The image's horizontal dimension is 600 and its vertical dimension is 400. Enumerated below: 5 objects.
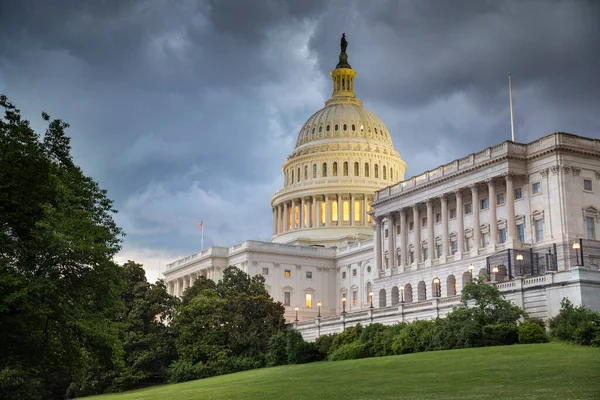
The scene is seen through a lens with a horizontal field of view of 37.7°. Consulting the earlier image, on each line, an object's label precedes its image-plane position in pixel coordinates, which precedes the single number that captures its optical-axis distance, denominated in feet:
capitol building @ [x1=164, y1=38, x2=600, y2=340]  288.10
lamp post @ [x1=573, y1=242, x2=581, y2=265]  257.24
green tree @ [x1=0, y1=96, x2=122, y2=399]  141.18
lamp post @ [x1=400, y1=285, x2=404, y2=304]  356.40
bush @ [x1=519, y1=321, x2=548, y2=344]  207.10
